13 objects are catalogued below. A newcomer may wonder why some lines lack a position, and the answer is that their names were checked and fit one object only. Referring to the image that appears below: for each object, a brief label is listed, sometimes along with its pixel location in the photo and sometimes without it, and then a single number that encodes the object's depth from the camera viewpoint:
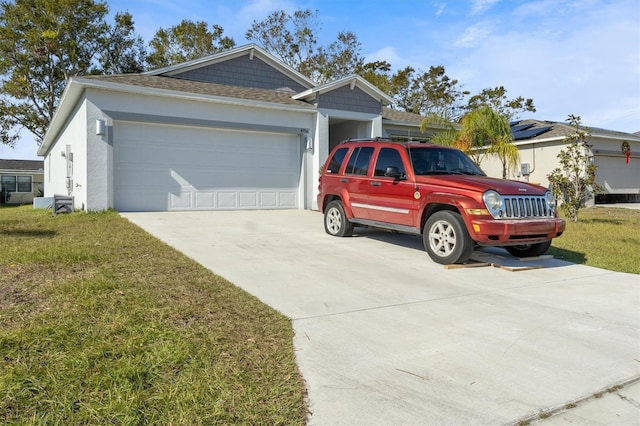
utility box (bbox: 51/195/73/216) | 12.90
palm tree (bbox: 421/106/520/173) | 16.08
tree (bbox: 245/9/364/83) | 33.38
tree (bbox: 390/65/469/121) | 37.47
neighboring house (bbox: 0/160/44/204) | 35.81
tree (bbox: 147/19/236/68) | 33.59
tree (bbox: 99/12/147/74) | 31.62
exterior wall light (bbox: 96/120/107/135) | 12.18
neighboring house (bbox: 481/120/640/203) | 20.02
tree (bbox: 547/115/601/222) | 12.39
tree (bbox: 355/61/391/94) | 35.16
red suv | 6.45
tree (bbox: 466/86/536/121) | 36.51
